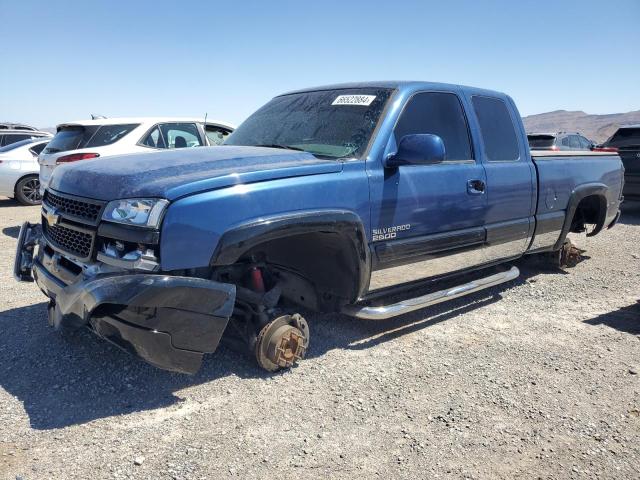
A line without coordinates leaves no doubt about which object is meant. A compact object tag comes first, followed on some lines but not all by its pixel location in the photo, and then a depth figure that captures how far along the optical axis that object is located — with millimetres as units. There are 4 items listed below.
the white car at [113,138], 7434
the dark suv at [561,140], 14977
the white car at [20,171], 10625
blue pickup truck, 2738
